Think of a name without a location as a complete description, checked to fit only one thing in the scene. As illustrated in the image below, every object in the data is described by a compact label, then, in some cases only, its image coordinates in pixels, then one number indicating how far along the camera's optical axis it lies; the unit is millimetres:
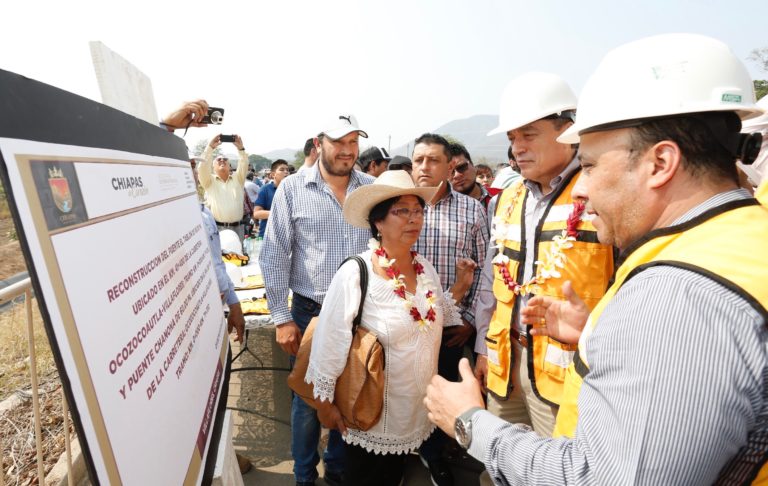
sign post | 672
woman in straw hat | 2115
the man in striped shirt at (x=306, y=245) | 2932
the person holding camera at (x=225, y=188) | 6362
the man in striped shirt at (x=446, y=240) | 3059
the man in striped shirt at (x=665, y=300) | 757
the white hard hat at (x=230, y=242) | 5273
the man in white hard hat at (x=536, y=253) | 1974
